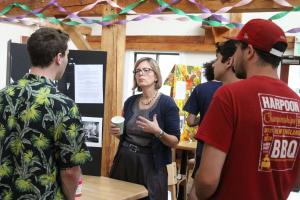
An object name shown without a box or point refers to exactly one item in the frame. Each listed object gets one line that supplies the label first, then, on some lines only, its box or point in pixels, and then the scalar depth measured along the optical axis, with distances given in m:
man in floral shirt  1.45
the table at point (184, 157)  4.35
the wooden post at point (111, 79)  2.78
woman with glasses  2.40
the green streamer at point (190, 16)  2.58
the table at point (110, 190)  2.08
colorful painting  4.88
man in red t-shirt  1.28
